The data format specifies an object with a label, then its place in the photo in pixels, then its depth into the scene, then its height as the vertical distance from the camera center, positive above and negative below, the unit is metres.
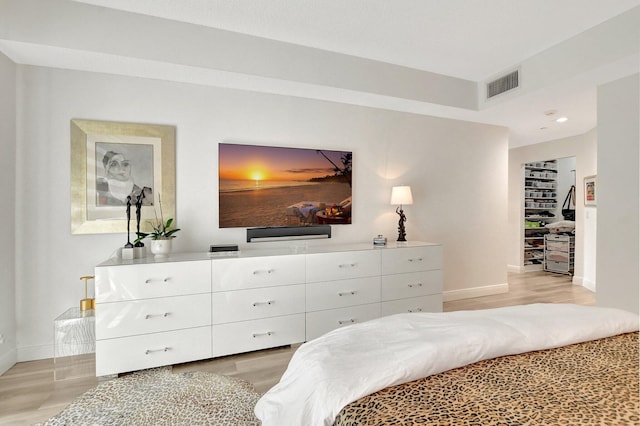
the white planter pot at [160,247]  2.67 -0.29
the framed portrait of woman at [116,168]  2.68 +0.36
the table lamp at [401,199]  3.65 +0.14
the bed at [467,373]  0.91 -0.55
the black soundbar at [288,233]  3.23 -0.21
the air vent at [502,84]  3.39 +1.37
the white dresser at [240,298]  2.34 -0.72
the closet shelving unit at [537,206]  6.47 +0.10
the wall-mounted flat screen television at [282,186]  3.12 +0.26
